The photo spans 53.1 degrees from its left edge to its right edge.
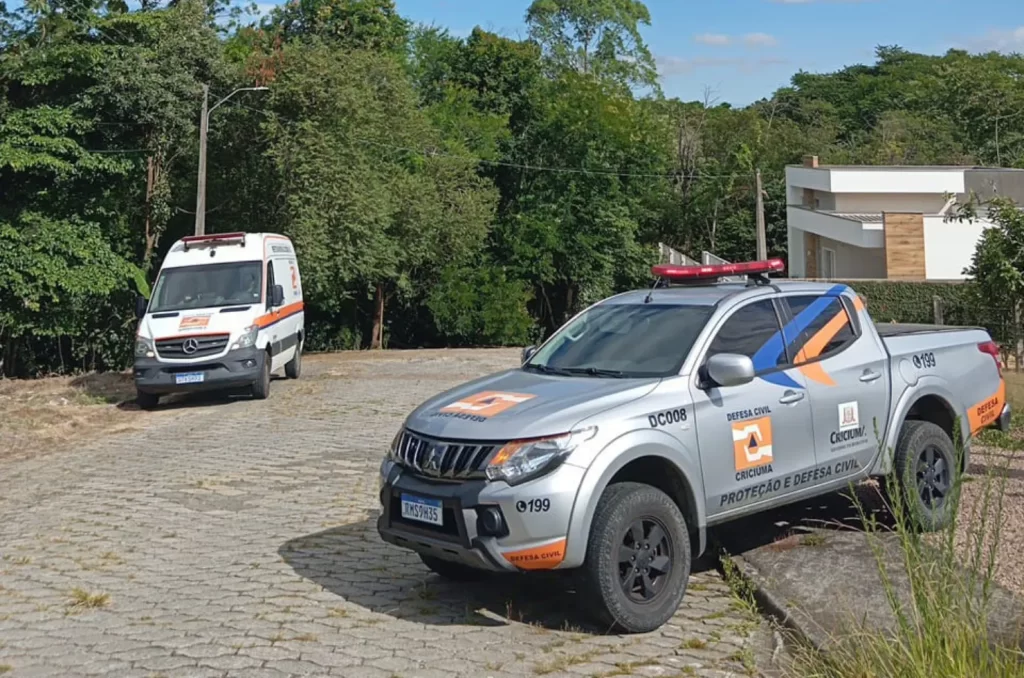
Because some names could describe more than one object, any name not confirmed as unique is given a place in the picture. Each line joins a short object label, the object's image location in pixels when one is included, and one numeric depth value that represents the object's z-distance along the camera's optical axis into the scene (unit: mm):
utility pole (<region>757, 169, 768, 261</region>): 38312
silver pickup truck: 5324
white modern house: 38000
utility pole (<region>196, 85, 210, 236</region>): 26562
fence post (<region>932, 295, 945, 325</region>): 27869
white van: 15695
